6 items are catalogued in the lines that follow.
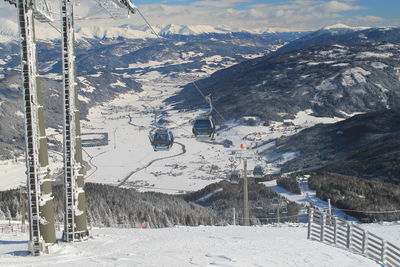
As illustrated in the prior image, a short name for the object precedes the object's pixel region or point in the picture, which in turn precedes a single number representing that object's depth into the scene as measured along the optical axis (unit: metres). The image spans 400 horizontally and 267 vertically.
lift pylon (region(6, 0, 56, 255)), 17.48
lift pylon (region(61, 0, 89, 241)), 20.09
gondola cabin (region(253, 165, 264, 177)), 80.50
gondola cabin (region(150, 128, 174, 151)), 56.50
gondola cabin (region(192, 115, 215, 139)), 54.25
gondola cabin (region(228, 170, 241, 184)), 58.71
